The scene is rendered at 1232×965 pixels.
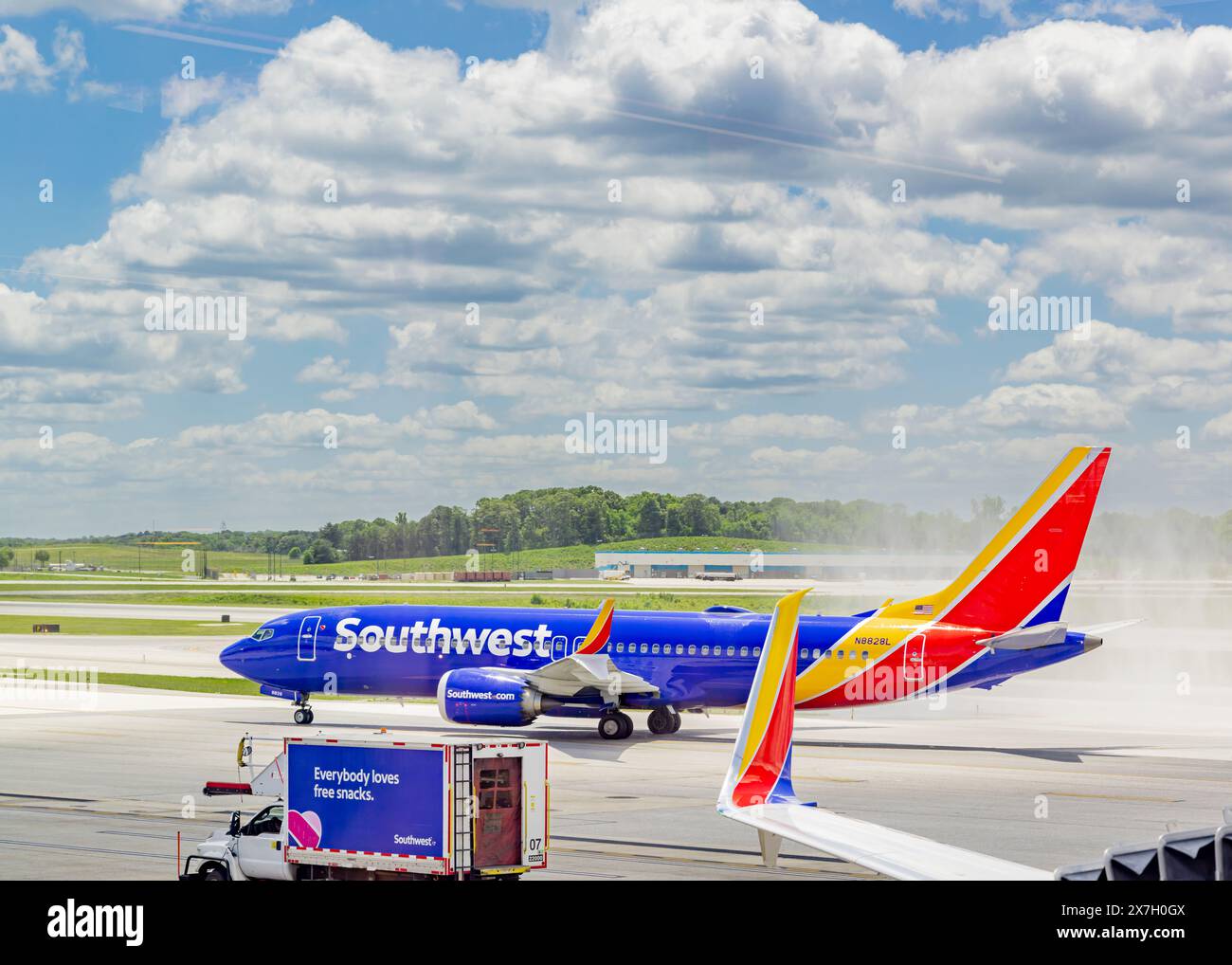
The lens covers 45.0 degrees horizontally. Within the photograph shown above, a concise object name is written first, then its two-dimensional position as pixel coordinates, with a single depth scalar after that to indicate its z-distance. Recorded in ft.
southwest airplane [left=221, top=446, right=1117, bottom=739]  157.28
